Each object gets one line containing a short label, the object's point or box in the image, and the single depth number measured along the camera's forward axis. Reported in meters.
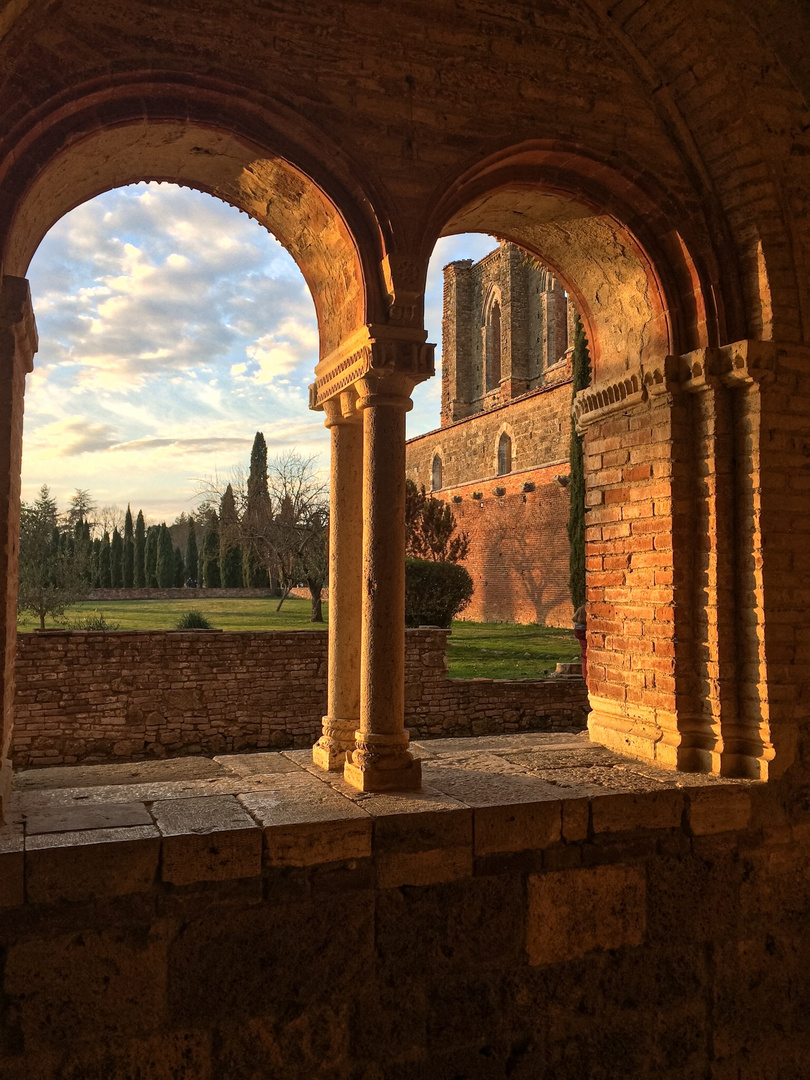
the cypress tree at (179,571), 36.19
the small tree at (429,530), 21.83
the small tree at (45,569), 14.81
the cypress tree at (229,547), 24.91
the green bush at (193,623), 14.16
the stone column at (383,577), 3.51
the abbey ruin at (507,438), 22.02
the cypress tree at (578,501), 12.39
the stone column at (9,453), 3.04
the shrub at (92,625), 13.40
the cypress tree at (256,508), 23.44
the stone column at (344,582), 3.80
